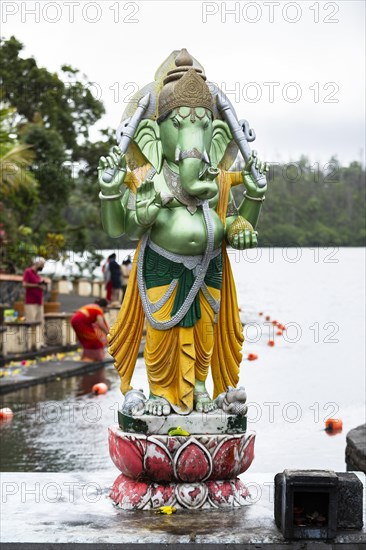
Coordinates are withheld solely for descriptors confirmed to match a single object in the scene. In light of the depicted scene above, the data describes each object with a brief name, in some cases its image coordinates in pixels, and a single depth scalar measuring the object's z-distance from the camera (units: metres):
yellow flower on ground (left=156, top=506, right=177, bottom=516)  6.31
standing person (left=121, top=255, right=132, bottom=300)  24.12
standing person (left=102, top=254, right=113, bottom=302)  21.62
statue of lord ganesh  6.52
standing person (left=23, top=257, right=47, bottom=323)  17.17
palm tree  18.97
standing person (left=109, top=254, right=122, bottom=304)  21.45
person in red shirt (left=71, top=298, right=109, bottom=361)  16.12
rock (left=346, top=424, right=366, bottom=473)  8.47
